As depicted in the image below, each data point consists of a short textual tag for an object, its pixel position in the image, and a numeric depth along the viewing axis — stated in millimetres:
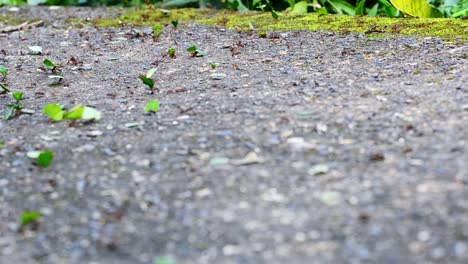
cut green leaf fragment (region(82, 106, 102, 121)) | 3639
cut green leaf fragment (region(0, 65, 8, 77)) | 4695
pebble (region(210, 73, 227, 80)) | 4630
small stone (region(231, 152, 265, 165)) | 3029
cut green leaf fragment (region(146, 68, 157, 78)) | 4305
